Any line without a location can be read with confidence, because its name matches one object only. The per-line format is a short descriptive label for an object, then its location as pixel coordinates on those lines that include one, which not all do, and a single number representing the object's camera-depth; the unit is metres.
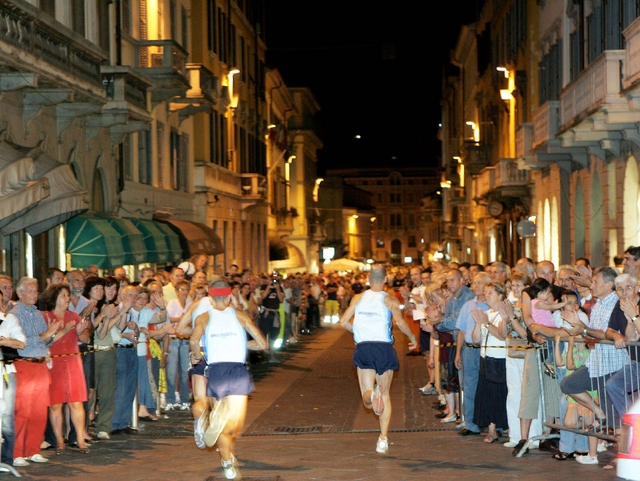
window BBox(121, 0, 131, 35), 27.92
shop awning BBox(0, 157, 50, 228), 16.48
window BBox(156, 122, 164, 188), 32.34
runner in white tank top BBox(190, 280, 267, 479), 11.30
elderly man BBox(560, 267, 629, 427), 11.14
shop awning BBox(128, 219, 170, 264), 27.73
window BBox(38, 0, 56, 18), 21.03
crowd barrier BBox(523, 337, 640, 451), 10.90
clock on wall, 45.53
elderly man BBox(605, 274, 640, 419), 10.62
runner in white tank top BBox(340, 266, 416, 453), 12.73
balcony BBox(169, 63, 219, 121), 33.34
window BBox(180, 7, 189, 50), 35.38
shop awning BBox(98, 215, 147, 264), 24.77
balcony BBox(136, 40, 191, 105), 28.95
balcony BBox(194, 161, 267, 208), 38.03
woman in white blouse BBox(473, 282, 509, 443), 13.04
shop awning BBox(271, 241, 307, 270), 60.72
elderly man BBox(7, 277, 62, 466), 12.01
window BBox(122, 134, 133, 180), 28.41
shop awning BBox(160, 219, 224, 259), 31.73
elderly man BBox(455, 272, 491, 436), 13.91
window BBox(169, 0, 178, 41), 33.45
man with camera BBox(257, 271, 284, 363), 28.92
